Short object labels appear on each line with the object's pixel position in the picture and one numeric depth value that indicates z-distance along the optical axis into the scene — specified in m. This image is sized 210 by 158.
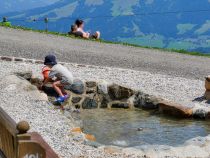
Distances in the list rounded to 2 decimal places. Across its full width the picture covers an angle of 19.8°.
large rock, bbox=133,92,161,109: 13.88
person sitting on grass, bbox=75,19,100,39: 23.67
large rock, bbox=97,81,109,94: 14.31
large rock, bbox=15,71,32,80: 14.08
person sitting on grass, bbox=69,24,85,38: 24.28
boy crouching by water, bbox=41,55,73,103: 13.20
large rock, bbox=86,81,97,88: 14.25
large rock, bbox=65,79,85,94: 13.93
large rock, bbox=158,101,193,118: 12.99
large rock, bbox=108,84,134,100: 14.23
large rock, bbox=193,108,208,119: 13.02
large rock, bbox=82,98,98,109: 14.12
